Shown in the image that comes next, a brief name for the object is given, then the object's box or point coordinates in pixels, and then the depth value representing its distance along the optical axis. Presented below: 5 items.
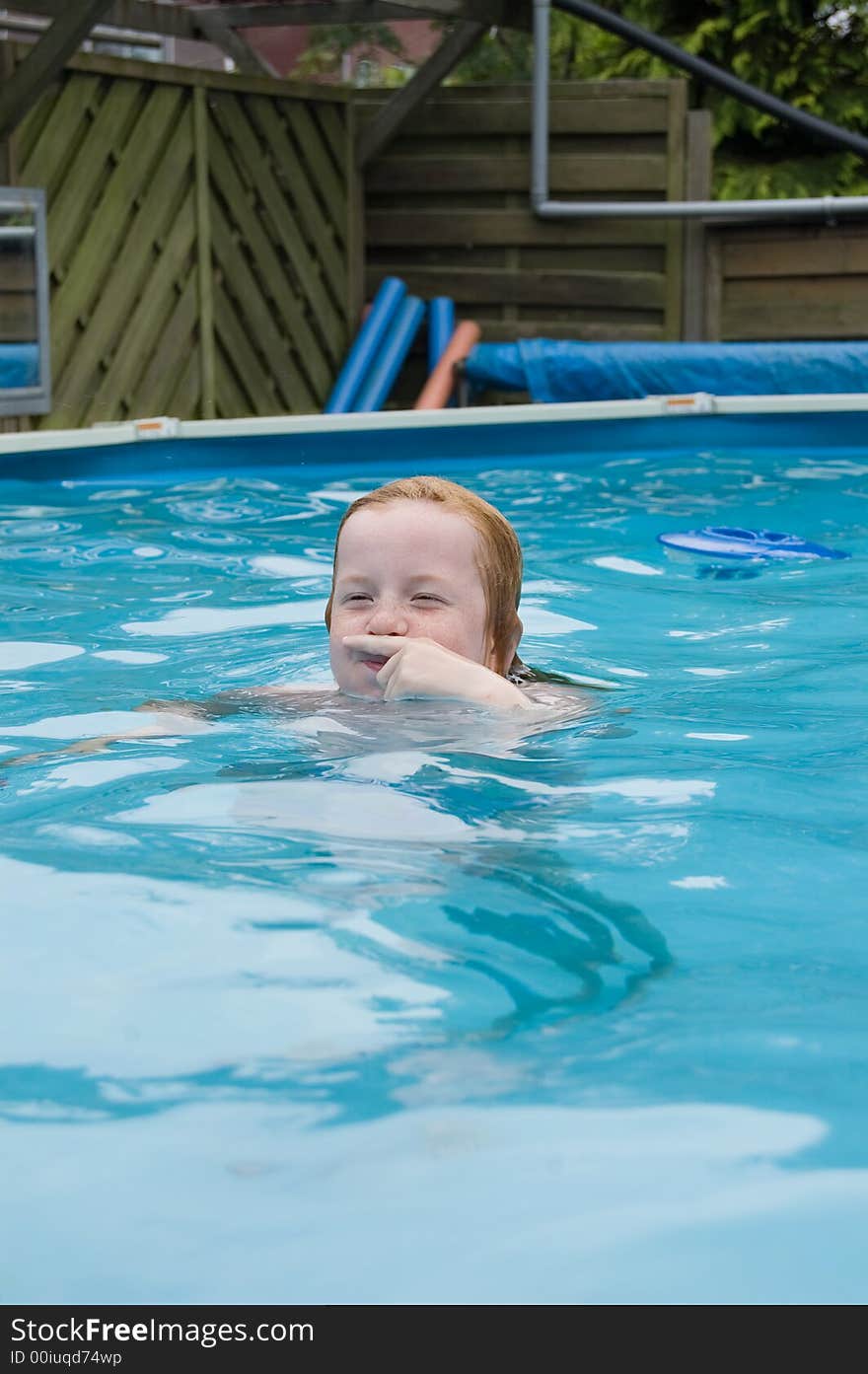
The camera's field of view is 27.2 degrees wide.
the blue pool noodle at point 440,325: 11.62
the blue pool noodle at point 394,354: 11.75
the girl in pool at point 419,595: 3.22
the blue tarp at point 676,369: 10.04
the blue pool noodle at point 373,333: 11.74
